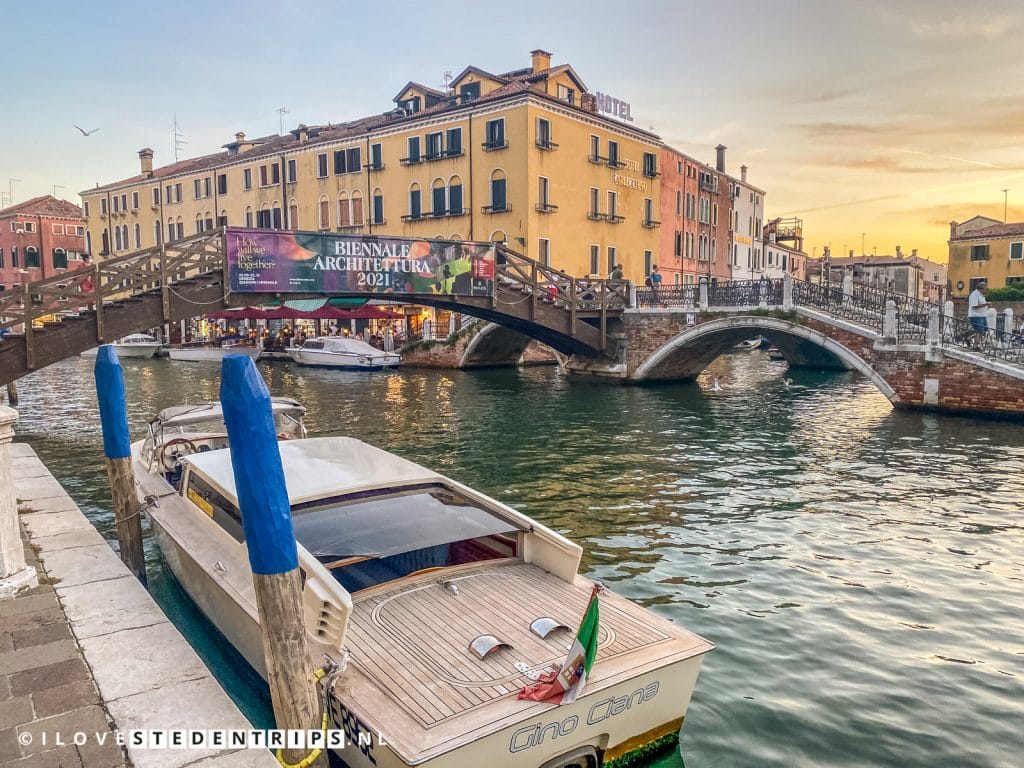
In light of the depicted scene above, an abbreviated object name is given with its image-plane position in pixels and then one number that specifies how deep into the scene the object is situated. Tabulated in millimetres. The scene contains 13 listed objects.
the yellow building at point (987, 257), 45750
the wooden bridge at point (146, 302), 16109
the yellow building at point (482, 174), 31156
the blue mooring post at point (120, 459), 7285
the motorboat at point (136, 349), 43312
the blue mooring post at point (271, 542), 4043
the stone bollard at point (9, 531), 5312
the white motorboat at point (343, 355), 33406
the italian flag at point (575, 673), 3803
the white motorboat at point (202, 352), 38350
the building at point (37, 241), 60000
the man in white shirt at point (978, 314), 18375
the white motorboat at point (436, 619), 3820
